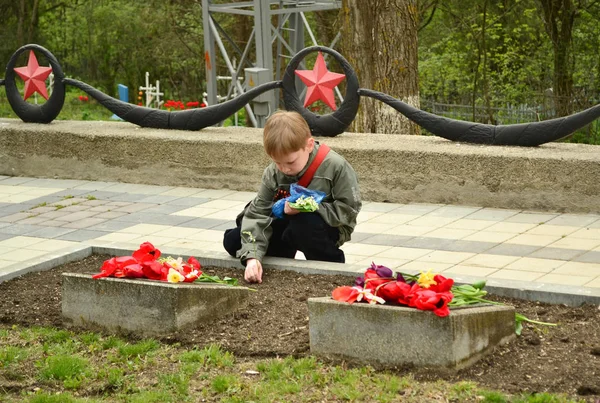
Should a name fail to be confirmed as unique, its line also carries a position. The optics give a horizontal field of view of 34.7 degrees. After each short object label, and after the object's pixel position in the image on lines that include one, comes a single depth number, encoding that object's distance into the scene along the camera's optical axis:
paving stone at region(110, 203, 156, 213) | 8.31
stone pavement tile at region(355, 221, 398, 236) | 7.35
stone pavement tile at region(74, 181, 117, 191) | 9.39
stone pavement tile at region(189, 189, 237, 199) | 8.82
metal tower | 14.62
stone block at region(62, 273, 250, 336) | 4.60
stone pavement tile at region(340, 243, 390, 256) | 6.68
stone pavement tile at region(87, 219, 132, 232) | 7.61
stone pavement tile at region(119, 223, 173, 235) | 7.45
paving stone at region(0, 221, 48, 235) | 7.55
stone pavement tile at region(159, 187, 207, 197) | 8.97
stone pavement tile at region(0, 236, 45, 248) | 7.07
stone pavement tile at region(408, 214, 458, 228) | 7.46
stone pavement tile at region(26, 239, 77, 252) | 6.96
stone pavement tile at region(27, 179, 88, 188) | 9.57
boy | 5.15
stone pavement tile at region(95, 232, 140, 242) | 7.22
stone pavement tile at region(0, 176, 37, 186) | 9.87
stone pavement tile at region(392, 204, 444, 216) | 7.91
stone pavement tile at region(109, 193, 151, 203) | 8.76
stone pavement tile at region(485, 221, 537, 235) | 7.16
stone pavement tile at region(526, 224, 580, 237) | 7.03
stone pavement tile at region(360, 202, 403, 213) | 8.08
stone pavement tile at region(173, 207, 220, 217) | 8.09
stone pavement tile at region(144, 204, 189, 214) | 8.24
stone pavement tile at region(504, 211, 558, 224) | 7.44
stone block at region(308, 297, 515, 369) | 3.87
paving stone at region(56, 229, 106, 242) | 7.29
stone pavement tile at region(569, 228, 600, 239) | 6.88
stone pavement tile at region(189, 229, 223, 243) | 7.18
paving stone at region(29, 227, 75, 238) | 7.41
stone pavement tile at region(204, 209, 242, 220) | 7.93
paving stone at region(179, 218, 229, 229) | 7.63
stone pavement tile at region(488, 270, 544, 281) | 5.81
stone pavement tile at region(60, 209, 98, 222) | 8.02
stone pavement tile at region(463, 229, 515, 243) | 6.91
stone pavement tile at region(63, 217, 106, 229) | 7.73
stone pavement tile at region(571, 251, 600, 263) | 6.20
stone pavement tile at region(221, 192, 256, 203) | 8.67
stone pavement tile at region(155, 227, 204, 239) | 7.32
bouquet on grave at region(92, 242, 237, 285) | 4.72
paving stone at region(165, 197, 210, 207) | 8.52
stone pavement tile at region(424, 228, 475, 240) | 7.07
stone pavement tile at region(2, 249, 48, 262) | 6.62
